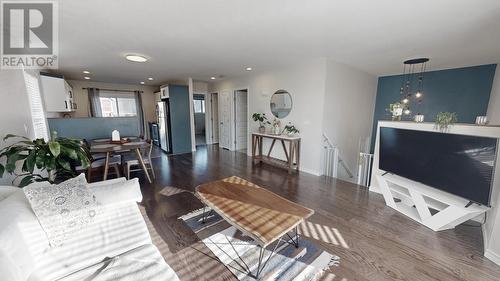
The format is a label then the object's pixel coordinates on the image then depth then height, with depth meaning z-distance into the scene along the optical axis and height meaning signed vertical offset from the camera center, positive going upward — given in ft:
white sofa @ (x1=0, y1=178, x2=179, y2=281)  3.52 -3.06
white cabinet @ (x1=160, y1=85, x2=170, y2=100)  18.26 +2.31
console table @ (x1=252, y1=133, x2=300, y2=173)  13.24 -2.81
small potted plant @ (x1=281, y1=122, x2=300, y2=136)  13.98 -1.01
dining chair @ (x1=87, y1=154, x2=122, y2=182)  10.71 -2.79
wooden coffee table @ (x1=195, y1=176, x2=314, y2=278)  4.95 -2.94
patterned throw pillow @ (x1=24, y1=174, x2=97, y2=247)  4.44 -2.34
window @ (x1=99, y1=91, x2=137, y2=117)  21.26 +1.36
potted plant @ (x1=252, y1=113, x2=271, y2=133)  16.01 -0.33
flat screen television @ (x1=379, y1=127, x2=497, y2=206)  5.94 -1.60
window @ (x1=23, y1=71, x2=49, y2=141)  8.59 +0.23
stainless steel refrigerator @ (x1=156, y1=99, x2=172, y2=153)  18.76 -0.80
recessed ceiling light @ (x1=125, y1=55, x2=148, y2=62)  11.08 +3.47
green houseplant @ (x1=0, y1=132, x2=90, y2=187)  5.74 -1.31
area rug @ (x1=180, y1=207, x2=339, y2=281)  5.17 -4.30
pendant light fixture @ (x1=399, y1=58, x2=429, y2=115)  15.57 +2.81
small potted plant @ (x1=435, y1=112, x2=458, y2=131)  7.26 -0.11
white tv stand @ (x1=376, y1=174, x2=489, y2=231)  6.39 -3.32
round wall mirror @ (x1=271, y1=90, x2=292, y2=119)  14.57 +1.04
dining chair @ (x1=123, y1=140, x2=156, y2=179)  11.47 -2.82
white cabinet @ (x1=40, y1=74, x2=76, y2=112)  12.79 +1.54
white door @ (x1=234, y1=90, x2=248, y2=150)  20.01 -0.32
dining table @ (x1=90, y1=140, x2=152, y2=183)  10.14 -1.85
